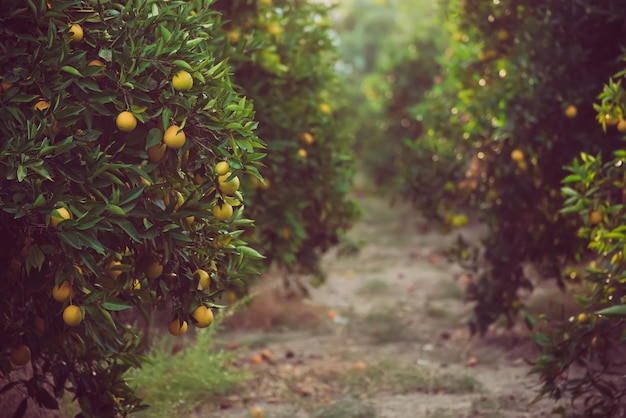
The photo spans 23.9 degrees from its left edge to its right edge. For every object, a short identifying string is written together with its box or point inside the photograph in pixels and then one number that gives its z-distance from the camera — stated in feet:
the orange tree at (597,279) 24.64
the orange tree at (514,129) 32.19
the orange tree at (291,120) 32.73
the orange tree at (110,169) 17.62
